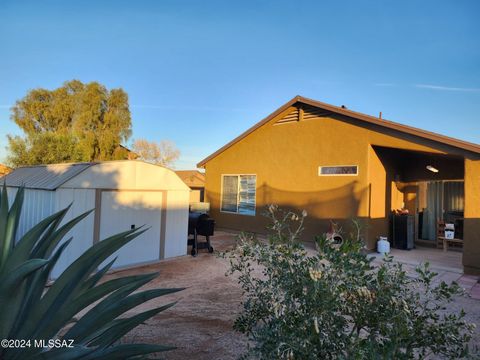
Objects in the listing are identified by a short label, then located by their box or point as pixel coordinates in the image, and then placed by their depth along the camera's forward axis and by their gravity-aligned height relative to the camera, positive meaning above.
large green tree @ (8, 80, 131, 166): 25.78 +6.74
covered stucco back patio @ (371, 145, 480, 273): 10.38 +0.57
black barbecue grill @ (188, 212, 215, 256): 9.11 -0.86
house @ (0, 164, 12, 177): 18.38 +1.32
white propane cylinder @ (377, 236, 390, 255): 9.42 -1.32
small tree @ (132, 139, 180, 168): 39.06 +5.73
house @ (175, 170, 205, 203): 28.41 +1.91
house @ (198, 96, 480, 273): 8.49 +1.00
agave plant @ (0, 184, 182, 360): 1.50 -0.60
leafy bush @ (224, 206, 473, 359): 1.66 -0.65
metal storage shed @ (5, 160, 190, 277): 6.32 -0.18
